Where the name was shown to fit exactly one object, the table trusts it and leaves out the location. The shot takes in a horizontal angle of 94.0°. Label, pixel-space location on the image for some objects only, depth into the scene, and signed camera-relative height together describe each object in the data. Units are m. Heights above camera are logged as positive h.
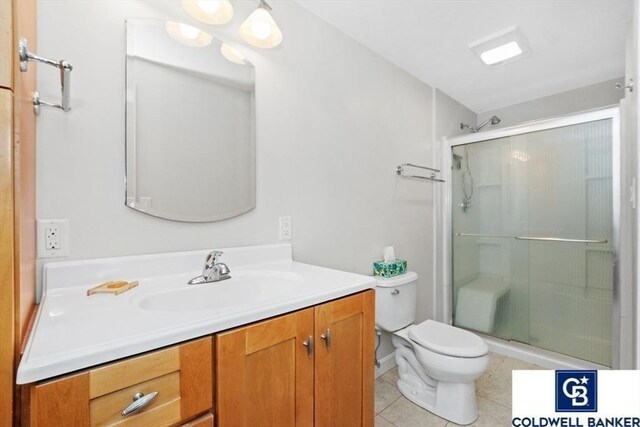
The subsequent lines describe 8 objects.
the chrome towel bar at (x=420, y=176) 2.16 +0.31
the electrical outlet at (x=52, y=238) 0.91 -0.08
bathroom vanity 0.55 -0.31
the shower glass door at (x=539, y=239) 1.98 -0.20
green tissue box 1.85 -0.35
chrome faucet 1.10 -0.22
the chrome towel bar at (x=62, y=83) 0.65 +0.35
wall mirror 1.10 +0.37
